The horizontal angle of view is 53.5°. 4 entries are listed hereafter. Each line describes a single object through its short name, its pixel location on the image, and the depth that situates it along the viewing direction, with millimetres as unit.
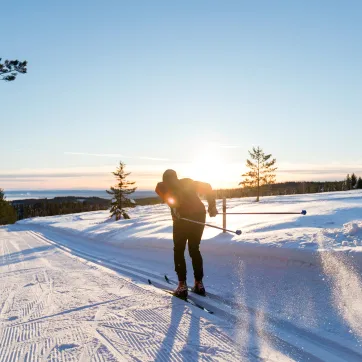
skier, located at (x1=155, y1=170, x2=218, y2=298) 5602
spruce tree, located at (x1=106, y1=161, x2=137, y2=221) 37969
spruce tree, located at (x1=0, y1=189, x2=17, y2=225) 67875
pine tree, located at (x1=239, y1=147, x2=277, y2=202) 46531
